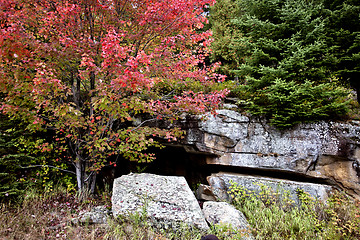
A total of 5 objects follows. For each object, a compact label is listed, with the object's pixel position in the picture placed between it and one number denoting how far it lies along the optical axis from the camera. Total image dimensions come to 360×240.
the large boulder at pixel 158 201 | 3.92
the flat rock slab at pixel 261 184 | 5.19
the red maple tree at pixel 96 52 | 3.94
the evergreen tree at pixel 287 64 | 5.45
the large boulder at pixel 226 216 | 3.94
